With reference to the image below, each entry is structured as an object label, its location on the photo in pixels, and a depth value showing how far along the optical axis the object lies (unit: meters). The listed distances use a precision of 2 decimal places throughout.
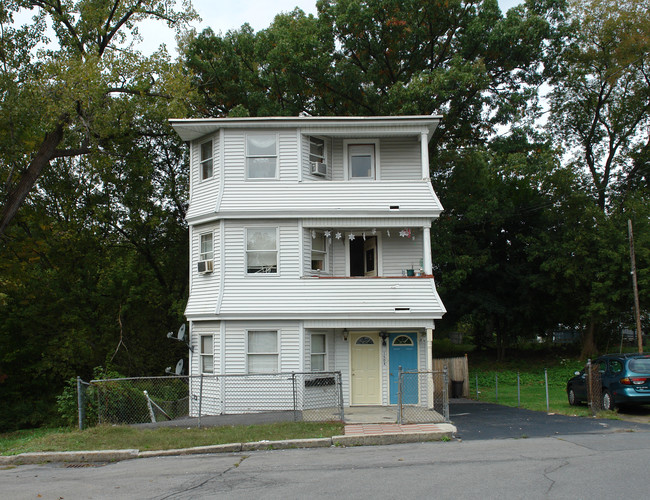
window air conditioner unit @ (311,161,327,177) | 21.53
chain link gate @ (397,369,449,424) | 18.28
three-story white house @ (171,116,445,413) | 20.02
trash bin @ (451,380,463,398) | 24.91
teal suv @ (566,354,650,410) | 16.97
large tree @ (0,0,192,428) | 25.41
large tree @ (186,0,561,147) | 29.16
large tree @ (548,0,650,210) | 34.94
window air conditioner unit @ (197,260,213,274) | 20.98
